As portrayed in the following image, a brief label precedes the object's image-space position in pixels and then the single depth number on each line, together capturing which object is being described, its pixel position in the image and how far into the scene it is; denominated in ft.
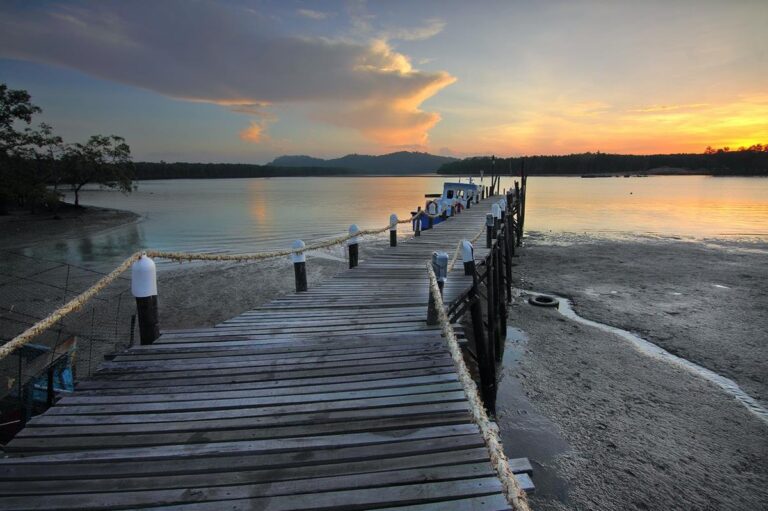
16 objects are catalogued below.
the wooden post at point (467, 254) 22.66
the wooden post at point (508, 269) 43.99
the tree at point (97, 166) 133.18
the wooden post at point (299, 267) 24.09
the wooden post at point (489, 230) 37.83
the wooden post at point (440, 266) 19.02
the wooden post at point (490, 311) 25.92
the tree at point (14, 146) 104.88
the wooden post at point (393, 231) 40.90
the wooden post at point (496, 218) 41.70
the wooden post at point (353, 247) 30.14
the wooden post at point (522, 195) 90.99
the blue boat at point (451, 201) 81.15
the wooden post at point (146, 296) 14.58
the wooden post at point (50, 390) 19.43
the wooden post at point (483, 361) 21.15
